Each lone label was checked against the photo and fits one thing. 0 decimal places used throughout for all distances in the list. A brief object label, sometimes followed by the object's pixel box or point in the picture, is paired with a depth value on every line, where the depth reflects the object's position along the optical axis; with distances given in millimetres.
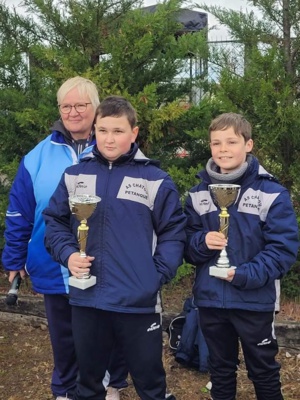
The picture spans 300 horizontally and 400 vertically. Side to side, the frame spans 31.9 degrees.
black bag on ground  3709
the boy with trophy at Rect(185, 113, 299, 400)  2641
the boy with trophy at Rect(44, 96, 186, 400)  2594
